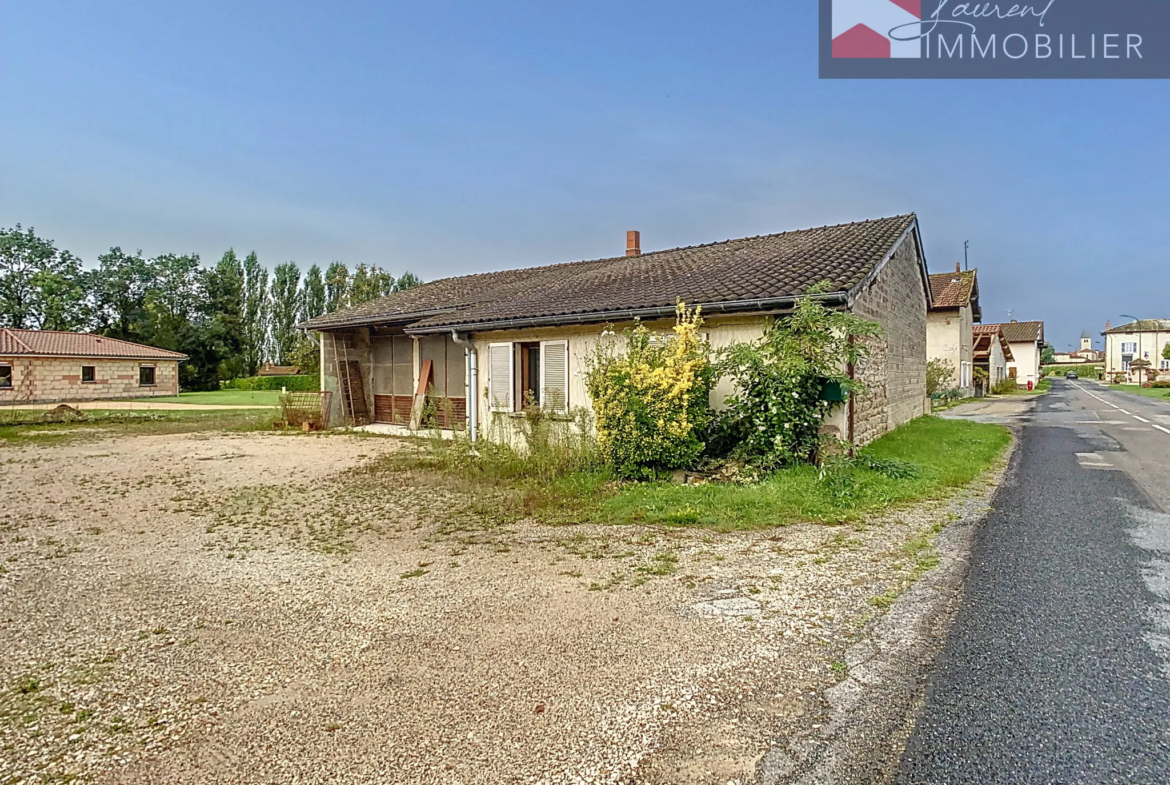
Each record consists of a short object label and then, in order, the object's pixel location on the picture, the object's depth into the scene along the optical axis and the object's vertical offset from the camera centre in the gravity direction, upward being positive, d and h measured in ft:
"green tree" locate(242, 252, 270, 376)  177.47 +24.42
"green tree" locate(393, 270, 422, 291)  185.96 +33.24
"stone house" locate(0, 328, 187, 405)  103.65 +4.05
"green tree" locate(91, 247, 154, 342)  159.02 +26.24
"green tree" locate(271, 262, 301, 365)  184.44 +25.79
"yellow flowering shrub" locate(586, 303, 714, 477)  25.91 -0.89
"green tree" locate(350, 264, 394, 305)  109.40 +18.70
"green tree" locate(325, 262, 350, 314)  114.62 +20.91
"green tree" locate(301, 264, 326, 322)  187.11 +29.17
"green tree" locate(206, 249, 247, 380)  152.25 +19.15
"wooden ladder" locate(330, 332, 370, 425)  56.65 -0.06
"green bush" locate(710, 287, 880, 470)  25.12 +0.10
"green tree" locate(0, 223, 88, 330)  150.20 +25.84
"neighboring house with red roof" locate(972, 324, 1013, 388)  120.16 +5.56
